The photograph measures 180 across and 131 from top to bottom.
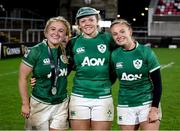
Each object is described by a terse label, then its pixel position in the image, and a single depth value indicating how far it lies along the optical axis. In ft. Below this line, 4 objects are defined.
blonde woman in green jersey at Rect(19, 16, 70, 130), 17.13
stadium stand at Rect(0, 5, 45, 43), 111.20
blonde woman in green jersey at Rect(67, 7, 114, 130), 17.21
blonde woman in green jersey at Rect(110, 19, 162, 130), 16.65
